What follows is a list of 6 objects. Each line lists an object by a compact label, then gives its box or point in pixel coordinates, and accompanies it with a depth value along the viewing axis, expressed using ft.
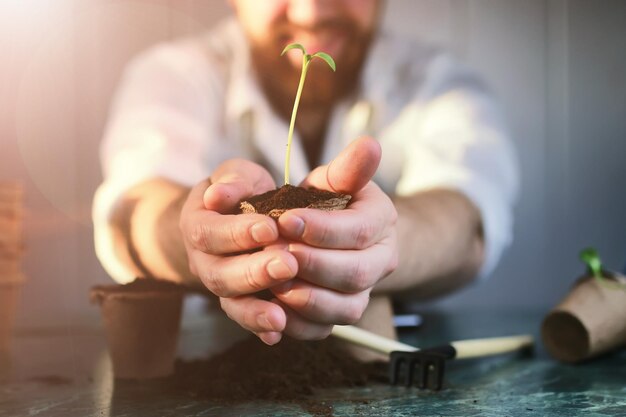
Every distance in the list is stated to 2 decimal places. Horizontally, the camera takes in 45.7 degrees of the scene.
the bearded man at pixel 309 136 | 3.43
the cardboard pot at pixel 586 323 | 3.39
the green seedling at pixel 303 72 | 2.37
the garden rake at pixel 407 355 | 2.84
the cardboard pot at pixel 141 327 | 2.92
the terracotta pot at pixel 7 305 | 3.59
